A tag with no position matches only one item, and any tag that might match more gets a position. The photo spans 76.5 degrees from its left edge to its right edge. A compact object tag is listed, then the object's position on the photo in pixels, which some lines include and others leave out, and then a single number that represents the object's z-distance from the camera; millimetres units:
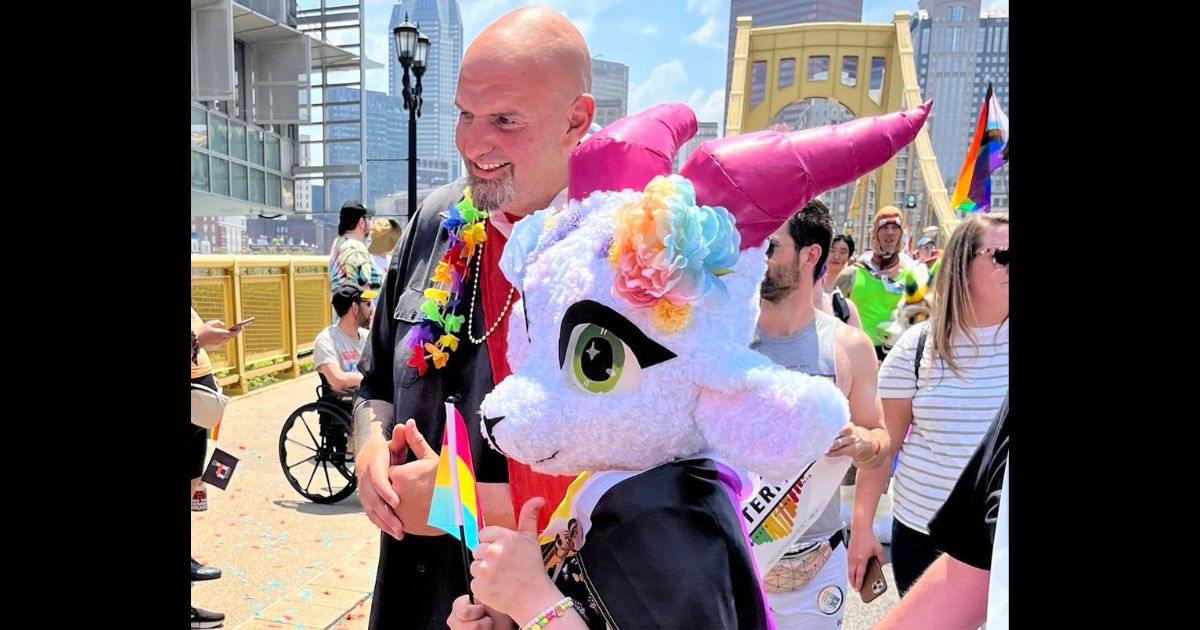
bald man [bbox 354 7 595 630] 1530
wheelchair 4918
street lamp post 8797
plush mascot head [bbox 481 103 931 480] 1032
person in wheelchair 4922
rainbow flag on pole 3391
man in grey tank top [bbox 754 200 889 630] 2229
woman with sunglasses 2359
